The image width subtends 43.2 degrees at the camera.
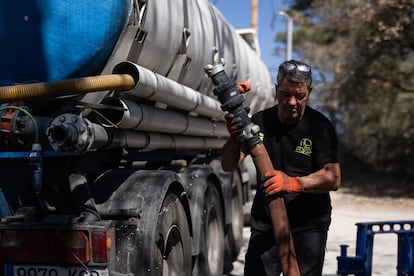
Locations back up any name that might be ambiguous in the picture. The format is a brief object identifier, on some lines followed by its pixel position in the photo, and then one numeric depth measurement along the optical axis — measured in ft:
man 9.68
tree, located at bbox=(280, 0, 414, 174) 44.62
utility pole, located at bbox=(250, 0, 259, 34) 64.31
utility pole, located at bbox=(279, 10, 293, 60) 70.37
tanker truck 9.86
